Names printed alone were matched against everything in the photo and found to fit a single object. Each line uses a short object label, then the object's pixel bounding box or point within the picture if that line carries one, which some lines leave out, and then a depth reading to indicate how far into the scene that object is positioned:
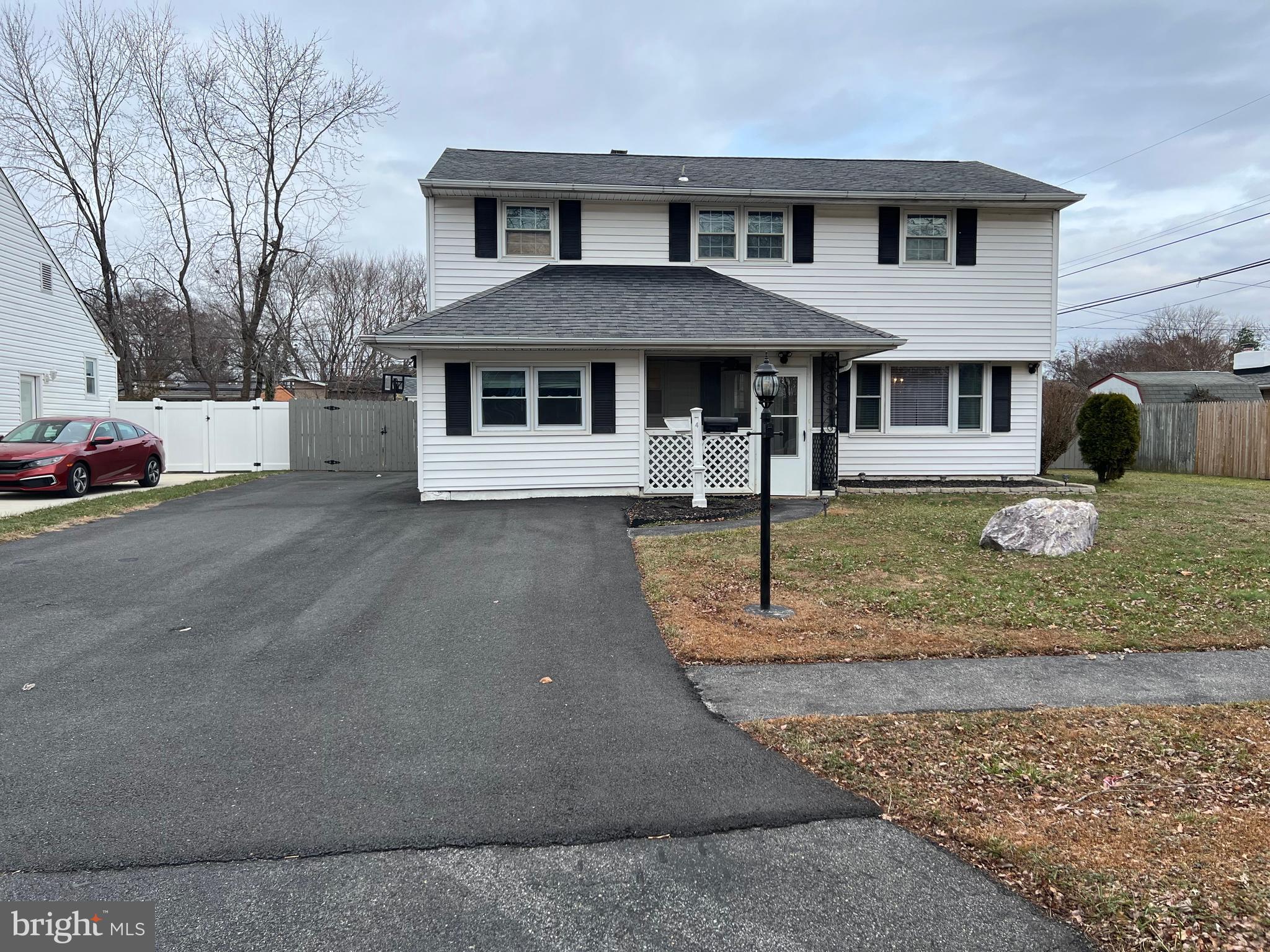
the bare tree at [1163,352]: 44.56
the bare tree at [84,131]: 23.48
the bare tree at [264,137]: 24.53
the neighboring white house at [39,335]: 16.69
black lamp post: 6.06
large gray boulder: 8.16
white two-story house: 12.55
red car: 12.64
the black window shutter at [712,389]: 13.65
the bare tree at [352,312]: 36.50
